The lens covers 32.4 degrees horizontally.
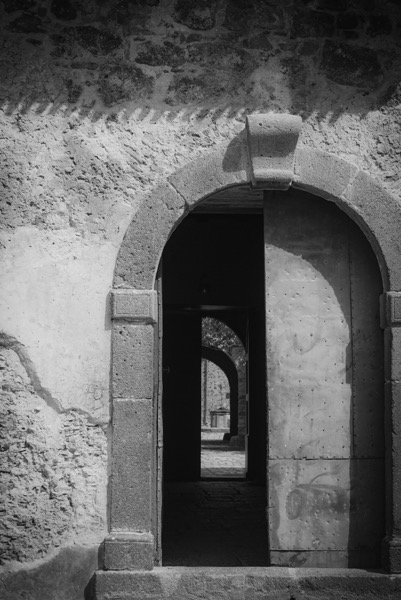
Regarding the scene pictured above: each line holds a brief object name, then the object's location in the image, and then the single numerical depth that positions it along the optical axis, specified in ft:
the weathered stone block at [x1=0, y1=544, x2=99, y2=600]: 13.29
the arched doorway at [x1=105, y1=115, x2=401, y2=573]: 13.65
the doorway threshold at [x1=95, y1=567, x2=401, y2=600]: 13.24
